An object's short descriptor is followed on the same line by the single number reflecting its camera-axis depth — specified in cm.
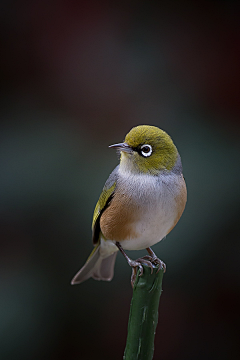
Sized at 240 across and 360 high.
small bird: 562
